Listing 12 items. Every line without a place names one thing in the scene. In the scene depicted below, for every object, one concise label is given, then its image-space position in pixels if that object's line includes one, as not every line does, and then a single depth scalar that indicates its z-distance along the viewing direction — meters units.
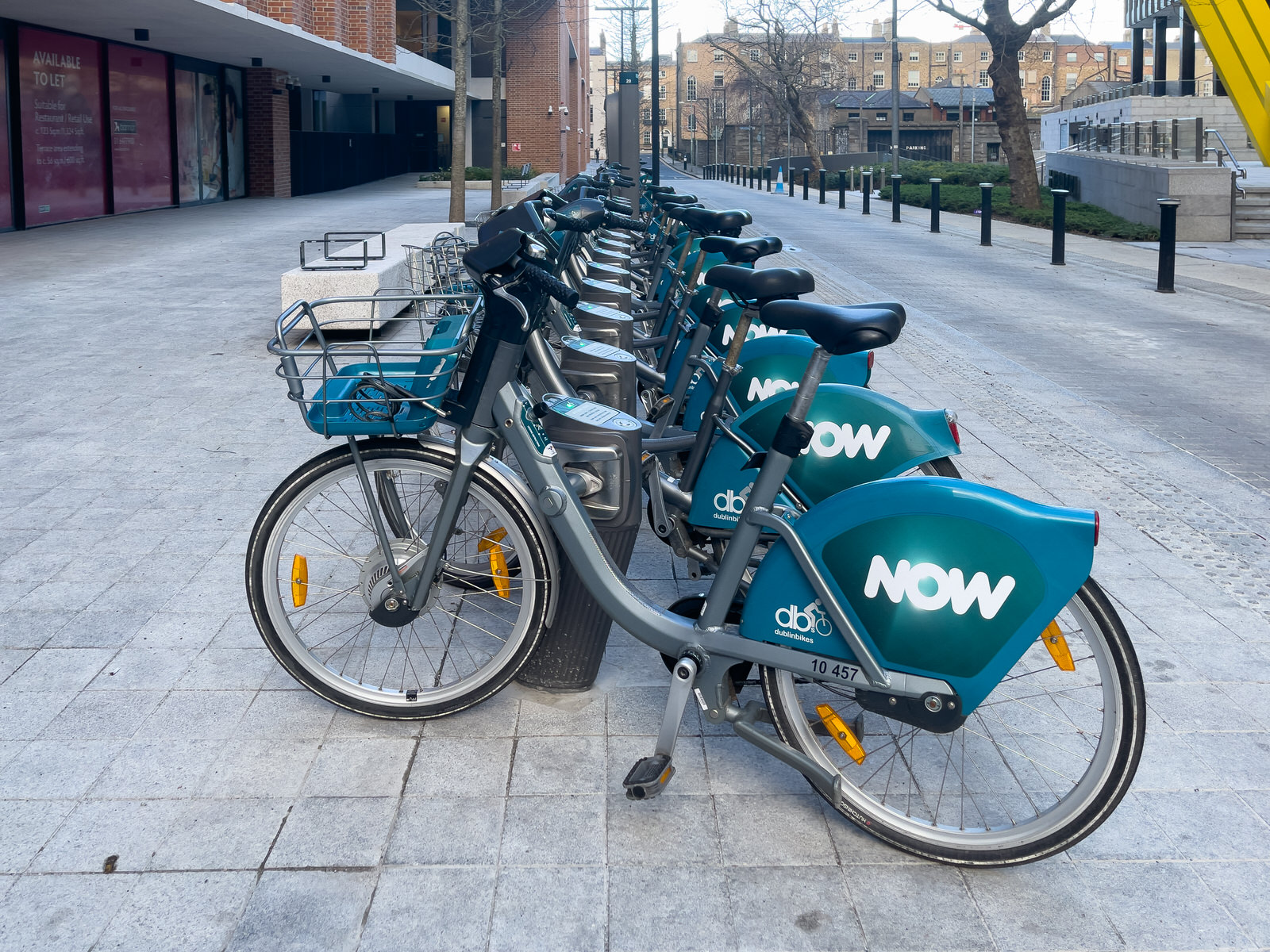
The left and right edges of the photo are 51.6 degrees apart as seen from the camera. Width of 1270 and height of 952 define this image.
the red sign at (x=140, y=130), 22.20
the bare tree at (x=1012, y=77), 28.22
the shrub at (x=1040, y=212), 21.39
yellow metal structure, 19.11
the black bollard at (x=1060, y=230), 16.36
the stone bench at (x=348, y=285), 9.44
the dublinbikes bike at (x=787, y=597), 2.60
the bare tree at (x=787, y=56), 56.00
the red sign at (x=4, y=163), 17.98
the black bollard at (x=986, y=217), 19.31
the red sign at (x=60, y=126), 18.97
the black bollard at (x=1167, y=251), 13.62
